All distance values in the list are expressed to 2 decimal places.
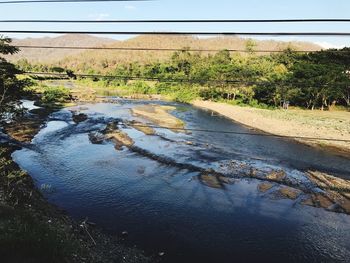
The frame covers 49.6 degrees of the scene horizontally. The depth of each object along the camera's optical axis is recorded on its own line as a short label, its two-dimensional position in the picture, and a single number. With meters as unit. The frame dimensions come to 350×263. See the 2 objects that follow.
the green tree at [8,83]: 30.57
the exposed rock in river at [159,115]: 60.44
